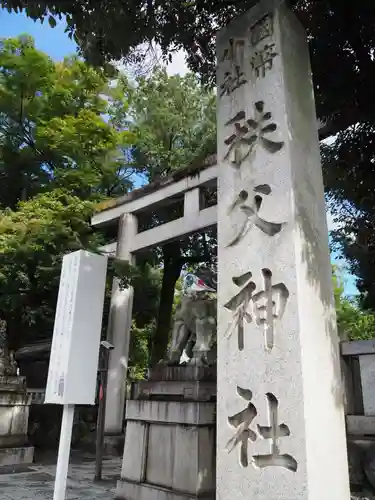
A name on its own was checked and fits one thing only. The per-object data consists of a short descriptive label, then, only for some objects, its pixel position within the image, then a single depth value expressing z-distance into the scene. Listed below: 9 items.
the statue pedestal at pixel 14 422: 7.93
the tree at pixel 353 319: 19.19
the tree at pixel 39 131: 13.02
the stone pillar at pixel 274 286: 2.87
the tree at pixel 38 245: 8.70
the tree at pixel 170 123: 13.66
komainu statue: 5.33
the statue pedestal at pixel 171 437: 4.43
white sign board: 3.00
